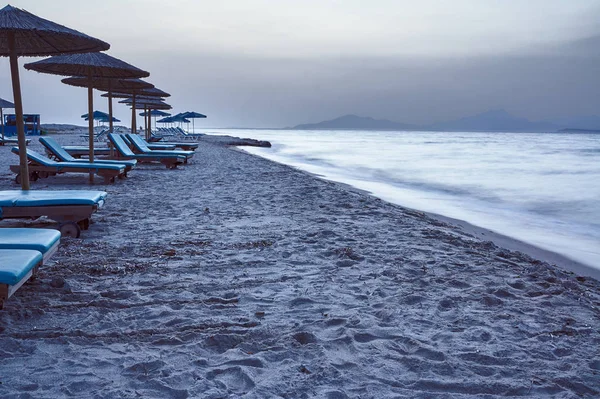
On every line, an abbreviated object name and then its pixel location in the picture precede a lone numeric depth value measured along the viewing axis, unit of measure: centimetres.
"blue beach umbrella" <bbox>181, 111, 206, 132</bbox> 3297
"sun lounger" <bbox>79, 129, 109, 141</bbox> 2715
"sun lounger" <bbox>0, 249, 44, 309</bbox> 251
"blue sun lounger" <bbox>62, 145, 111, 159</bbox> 1278
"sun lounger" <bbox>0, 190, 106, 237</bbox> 464
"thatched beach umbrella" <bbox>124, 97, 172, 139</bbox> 2072
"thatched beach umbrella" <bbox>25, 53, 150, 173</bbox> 782
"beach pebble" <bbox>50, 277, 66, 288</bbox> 340
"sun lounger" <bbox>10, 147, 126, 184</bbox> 849
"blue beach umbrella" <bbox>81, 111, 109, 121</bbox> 3331
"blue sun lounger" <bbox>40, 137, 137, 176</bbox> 909
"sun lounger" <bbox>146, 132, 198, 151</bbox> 1478
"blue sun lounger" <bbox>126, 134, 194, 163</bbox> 1261
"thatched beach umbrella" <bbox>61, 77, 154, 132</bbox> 1145
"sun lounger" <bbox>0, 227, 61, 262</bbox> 309
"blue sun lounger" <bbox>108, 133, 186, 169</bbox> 1137
